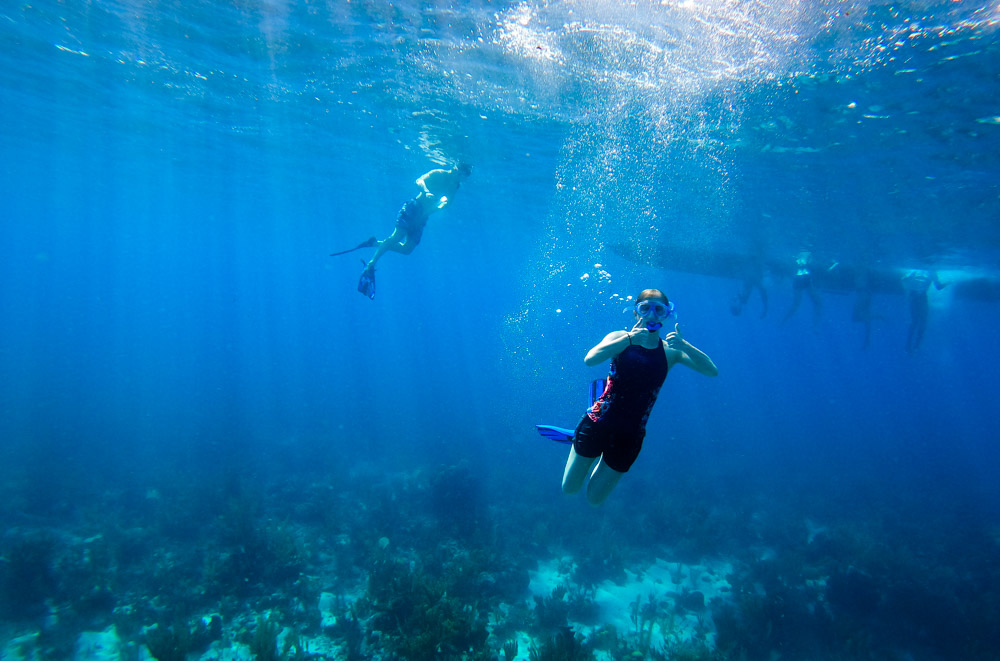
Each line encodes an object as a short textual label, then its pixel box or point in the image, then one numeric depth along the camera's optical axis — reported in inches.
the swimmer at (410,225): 449.4
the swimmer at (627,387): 145.6
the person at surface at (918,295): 954.1
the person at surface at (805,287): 912.4
